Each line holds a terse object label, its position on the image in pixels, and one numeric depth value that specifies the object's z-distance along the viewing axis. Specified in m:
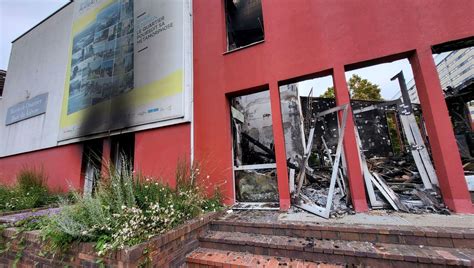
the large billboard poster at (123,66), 5.01
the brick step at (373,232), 2.16
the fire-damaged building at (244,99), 3.26
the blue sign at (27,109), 7.70
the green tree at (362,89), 16.19
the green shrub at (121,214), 2.23
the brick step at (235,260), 2.32
